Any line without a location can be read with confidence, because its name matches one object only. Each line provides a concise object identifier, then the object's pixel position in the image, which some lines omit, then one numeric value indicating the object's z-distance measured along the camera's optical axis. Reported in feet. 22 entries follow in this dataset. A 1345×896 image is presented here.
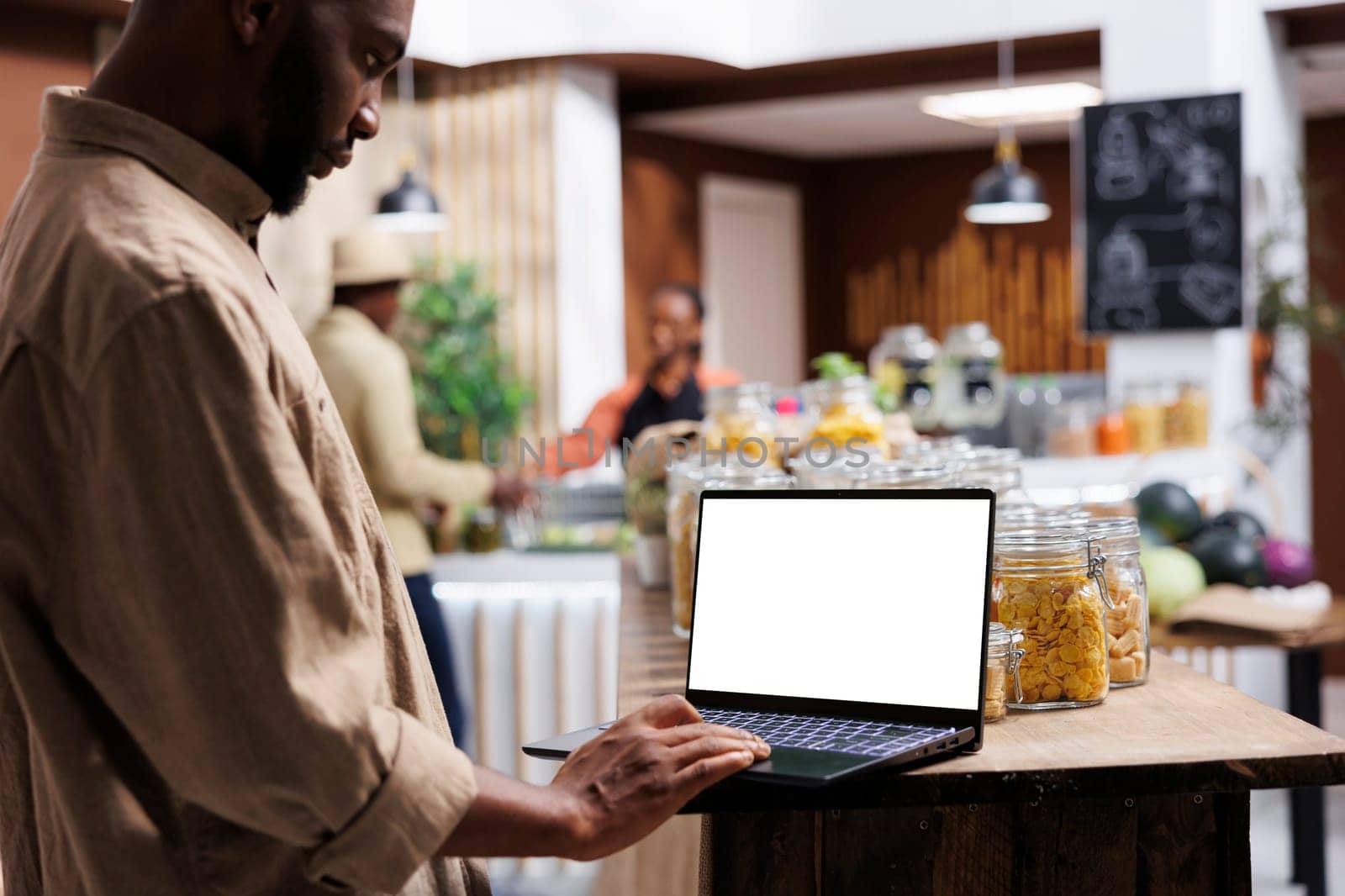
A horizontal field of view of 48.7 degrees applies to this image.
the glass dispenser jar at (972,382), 14.70
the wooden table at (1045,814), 3.63
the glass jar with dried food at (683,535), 6.15
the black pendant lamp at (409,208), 20.06
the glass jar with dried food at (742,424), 7.19
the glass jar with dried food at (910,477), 5.24
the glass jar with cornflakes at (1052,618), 4.36
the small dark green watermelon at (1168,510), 11.11
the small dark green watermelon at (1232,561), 10.73
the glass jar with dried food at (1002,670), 4.20
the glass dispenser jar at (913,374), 15.16
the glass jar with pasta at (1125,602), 4.70
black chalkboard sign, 18.72
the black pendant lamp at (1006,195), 19.65
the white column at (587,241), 23.90
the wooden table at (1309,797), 11.58
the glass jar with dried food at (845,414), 6.84
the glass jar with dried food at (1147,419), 16.98
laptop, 3.83
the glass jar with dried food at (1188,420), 17.10
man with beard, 2.75
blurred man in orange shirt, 17.11
